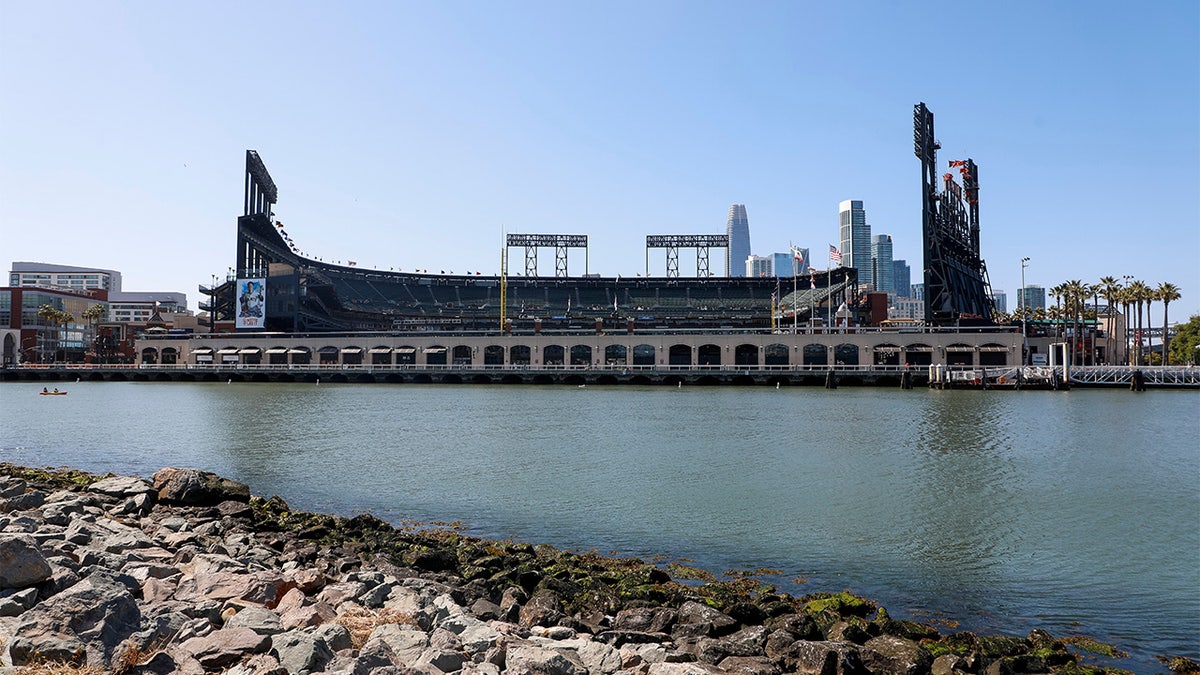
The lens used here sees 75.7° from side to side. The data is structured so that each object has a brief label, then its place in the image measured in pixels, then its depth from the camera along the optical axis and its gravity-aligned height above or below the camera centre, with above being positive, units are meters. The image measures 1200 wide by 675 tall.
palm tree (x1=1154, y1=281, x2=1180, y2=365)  107.32 +7.85
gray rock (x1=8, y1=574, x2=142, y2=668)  8.91 -3.40
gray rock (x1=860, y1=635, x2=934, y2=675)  10.98 -4.48
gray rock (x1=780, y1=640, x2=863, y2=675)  10.71 -4.37
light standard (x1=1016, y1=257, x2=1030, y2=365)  96.12 +0.27
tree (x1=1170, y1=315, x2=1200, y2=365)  115.12 +1.16
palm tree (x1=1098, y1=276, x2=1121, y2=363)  113.38 +8.91
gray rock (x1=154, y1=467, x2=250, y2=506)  21.20 -3.98
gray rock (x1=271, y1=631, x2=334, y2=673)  9.04 -3.66
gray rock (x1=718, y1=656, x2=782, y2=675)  10.57 -4.42
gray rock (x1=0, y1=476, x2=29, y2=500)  19.58 -3.74
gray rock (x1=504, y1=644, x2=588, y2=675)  9.39 -3.88
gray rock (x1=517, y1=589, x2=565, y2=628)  12.44 -4.34
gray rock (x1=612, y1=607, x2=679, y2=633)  12.40 -4.43
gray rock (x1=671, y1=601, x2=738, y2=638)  12.15 -4.40
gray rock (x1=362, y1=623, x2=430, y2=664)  9.82 -3.88
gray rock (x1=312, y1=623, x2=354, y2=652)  9.77 -3.68
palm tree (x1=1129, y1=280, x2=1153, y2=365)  109.62 +8.21
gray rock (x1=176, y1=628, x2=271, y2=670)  9.36 -3.74
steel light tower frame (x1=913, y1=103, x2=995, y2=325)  114.25 +16.32
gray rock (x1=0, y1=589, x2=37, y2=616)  10.23 -3.44
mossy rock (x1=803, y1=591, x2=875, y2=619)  13.53 -4.54
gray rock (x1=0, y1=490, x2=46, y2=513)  18.55 -3.79
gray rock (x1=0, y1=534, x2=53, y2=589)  10.95 -3.14
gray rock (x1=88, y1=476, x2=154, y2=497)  21.22 -3.92
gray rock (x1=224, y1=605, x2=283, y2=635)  10.12 -3.66
